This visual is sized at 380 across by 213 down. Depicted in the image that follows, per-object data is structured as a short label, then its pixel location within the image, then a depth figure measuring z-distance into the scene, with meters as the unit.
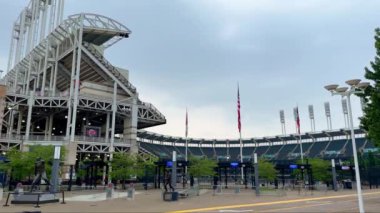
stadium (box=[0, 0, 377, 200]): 61.00
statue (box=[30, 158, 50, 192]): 27.08
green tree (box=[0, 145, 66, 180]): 42.59
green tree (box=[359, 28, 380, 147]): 19.42
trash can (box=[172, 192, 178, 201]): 26.53
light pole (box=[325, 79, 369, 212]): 14.96
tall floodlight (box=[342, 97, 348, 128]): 97.04
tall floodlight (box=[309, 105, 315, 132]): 109.69
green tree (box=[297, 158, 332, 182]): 59.47
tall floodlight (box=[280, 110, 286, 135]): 117.44
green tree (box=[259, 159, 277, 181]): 60.53
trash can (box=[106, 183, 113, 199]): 29.53
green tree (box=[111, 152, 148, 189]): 49.00
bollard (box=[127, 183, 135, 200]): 27.80
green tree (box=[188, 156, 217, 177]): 58.25
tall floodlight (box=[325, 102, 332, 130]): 106.56
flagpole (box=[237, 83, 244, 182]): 59.32
